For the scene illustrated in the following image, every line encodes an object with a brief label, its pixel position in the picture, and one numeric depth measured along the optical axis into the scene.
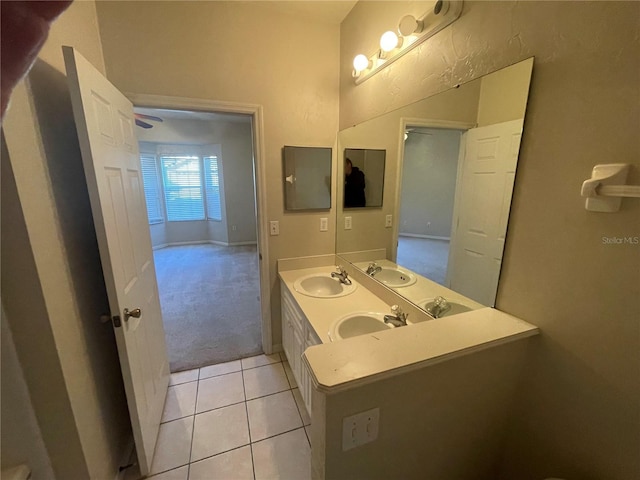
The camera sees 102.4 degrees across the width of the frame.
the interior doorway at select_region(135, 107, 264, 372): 3.96
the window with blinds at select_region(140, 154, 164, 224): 5.45
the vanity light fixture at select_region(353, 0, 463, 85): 1.08
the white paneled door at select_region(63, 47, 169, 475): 1.02
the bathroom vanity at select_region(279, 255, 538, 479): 0.75
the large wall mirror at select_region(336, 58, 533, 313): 0.98
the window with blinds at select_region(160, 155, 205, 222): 5.76
